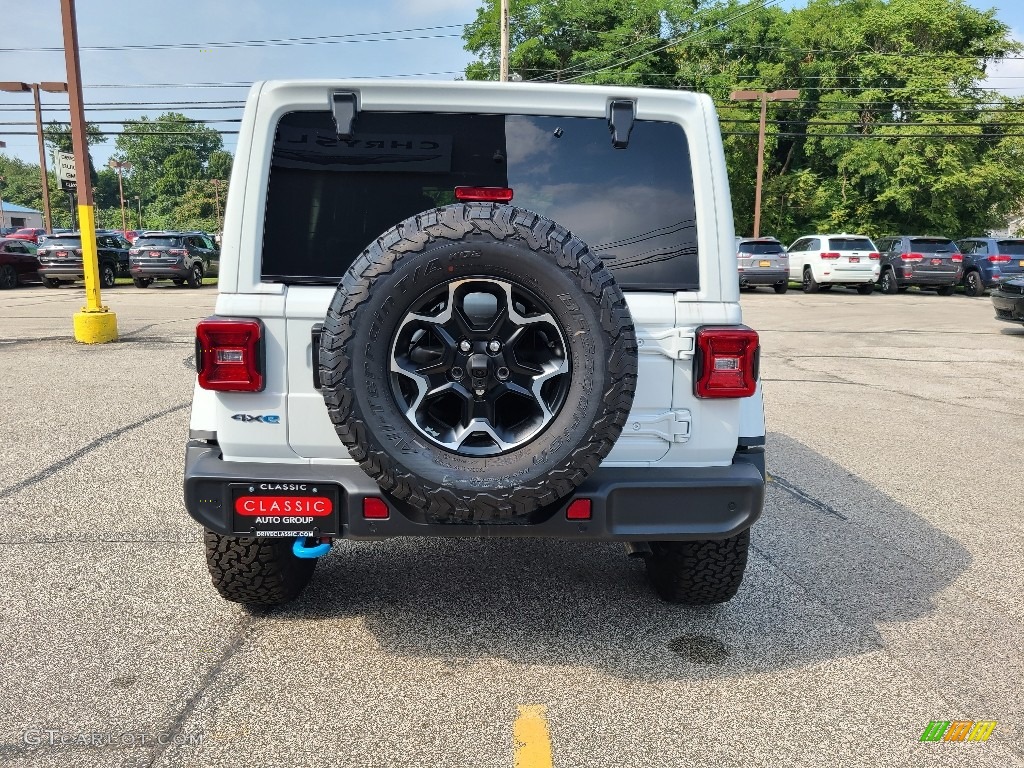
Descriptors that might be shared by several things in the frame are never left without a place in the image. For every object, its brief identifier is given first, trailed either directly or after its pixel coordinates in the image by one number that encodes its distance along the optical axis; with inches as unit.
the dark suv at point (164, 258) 939.3
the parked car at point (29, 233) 1583.4
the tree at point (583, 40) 1485.0
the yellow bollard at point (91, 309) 437.1
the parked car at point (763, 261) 959.6
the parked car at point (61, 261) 918.4
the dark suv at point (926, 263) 950.4
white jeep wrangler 103.2
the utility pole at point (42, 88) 1523.1
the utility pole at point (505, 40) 1021.0
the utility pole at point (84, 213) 426.9
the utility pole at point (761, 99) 1270.9
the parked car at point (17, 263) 943.7
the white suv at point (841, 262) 968.3
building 3213.6
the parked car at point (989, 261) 921.5
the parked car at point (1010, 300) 528.1
